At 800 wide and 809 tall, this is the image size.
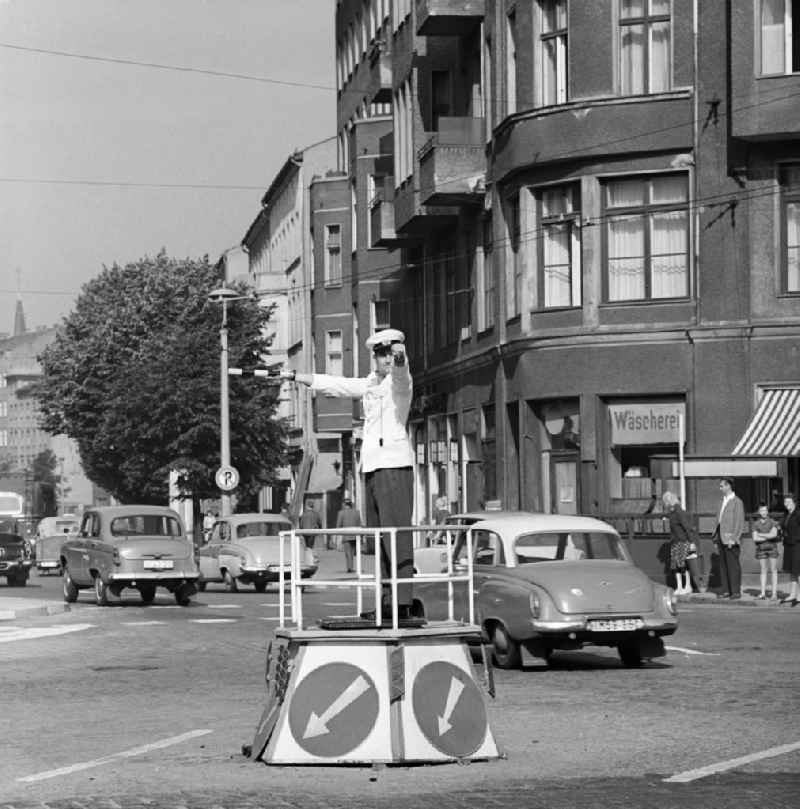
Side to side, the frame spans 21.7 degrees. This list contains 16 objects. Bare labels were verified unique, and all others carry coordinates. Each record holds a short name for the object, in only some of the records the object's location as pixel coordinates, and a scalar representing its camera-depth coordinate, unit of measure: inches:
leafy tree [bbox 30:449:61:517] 3248.0
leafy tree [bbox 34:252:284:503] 2659.9
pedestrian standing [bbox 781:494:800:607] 1221.1
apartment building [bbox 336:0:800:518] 1504.7
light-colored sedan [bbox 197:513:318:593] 1669.5
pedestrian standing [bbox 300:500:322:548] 2089.1
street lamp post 2326.5
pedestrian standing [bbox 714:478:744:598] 1306.6
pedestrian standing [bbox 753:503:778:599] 1280.8
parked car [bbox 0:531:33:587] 2010.0
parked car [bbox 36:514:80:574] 2561.5
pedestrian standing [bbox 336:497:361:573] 1875.7
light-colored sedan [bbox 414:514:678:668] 760.3
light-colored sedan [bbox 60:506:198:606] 1375.5
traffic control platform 474.9
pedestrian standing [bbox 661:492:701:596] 1353.3
